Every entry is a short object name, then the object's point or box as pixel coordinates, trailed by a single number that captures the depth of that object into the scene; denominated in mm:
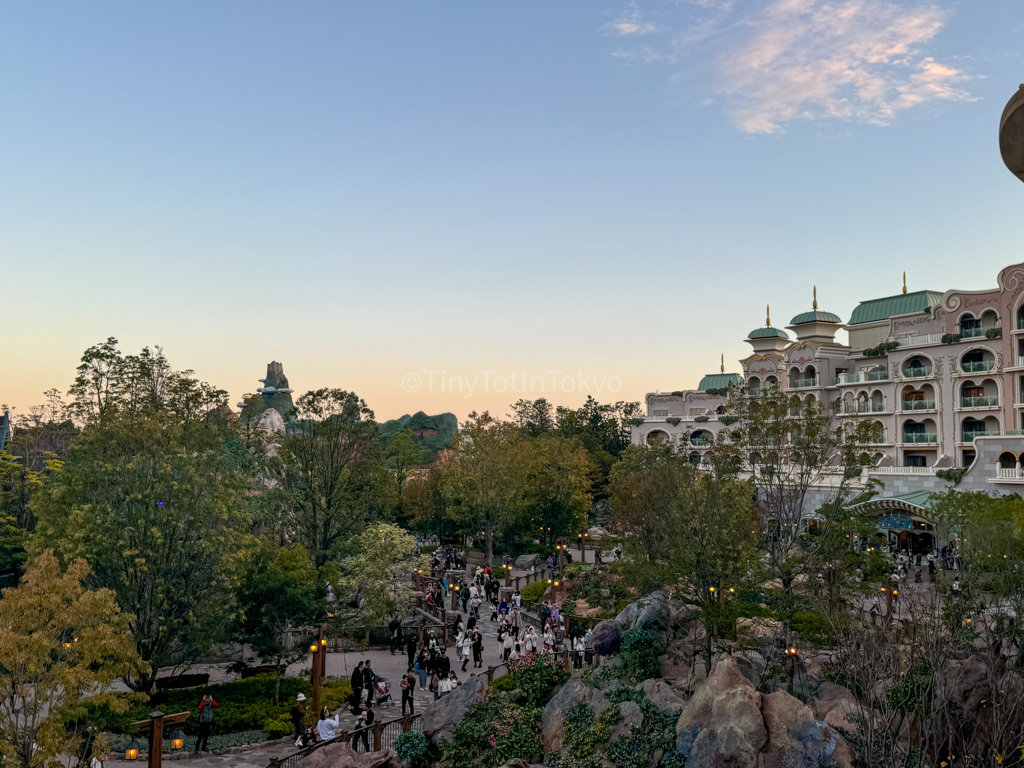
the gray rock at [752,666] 21750
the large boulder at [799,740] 15383
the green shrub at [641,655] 21500
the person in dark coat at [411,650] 25762
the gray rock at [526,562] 50331
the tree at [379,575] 28250
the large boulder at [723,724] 15555
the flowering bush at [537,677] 21750
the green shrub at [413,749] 18594
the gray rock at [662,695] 18742
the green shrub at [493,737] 18578
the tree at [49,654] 13836
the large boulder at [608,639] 24641
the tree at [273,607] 22797
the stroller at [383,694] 22859
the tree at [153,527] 21594
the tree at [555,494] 55375
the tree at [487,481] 50250
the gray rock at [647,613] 24094
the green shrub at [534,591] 38350
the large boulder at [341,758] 16391
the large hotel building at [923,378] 48156
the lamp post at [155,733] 15430
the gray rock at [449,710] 19639
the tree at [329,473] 33750
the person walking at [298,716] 19562
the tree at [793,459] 24203
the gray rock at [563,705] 19281
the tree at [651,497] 30062
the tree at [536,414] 107400
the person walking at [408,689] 21498
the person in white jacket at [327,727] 18266
